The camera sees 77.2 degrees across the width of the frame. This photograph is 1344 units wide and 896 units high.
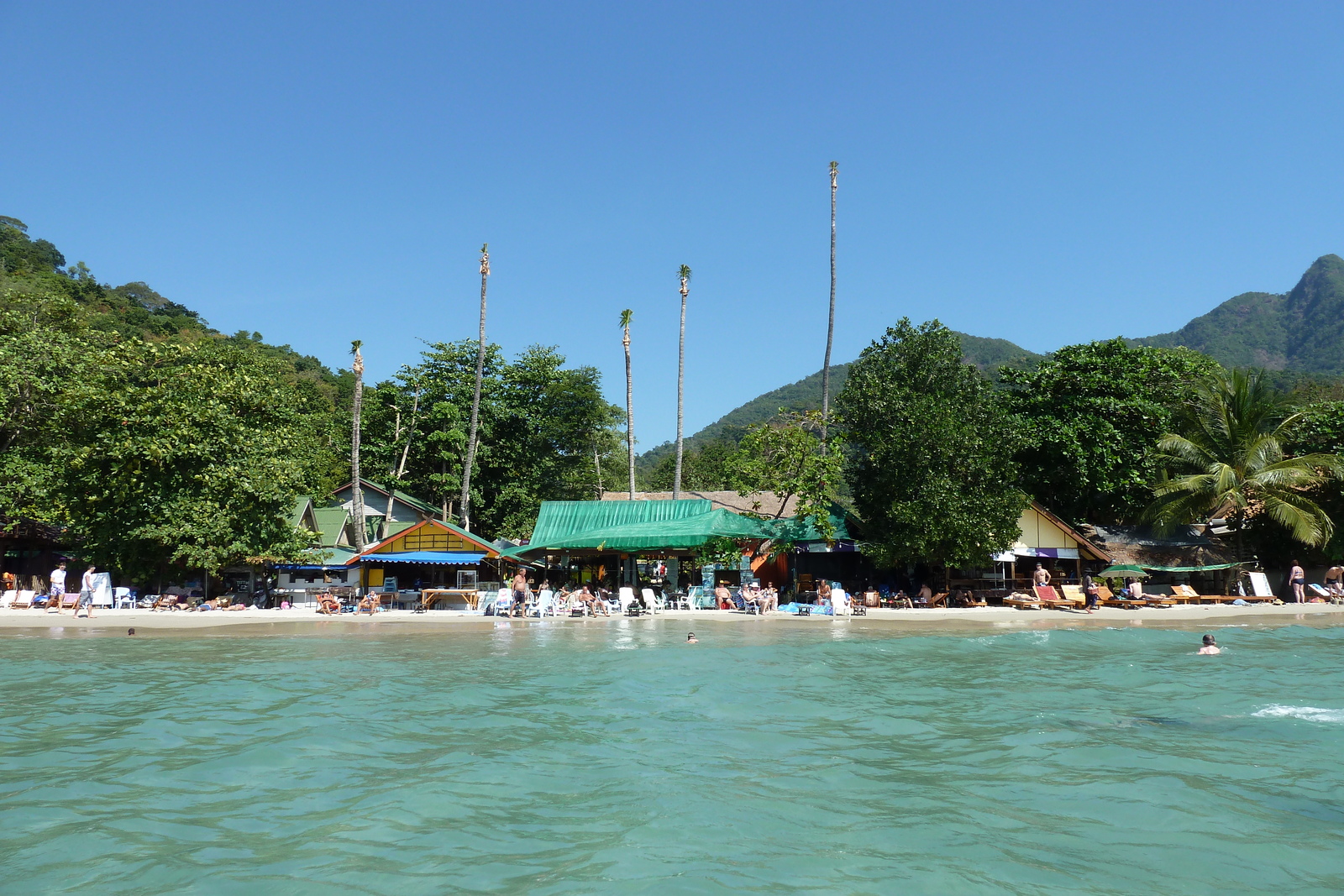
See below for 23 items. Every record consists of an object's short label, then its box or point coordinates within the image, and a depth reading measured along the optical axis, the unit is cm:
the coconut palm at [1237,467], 2686
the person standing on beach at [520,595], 2412
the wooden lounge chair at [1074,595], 2438
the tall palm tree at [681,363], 3975
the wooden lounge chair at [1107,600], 2496
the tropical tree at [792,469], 2648
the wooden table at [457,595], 2525
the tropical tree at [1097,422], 2884
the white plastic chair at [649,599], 2437
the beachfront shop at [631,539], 2505
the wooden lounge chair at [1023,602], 2442
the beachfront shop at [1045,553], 2695
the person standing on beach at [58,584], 2365
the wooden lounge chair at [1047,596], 2441
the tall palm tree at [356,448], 3341
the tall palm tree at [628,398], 4063
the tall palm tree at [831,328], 3959
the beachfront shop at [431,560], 2573
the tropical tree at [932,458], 2405
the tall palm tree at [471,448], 3741
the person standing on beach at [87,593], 2259
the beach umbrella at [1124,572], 2583
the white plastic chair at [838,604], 2352
